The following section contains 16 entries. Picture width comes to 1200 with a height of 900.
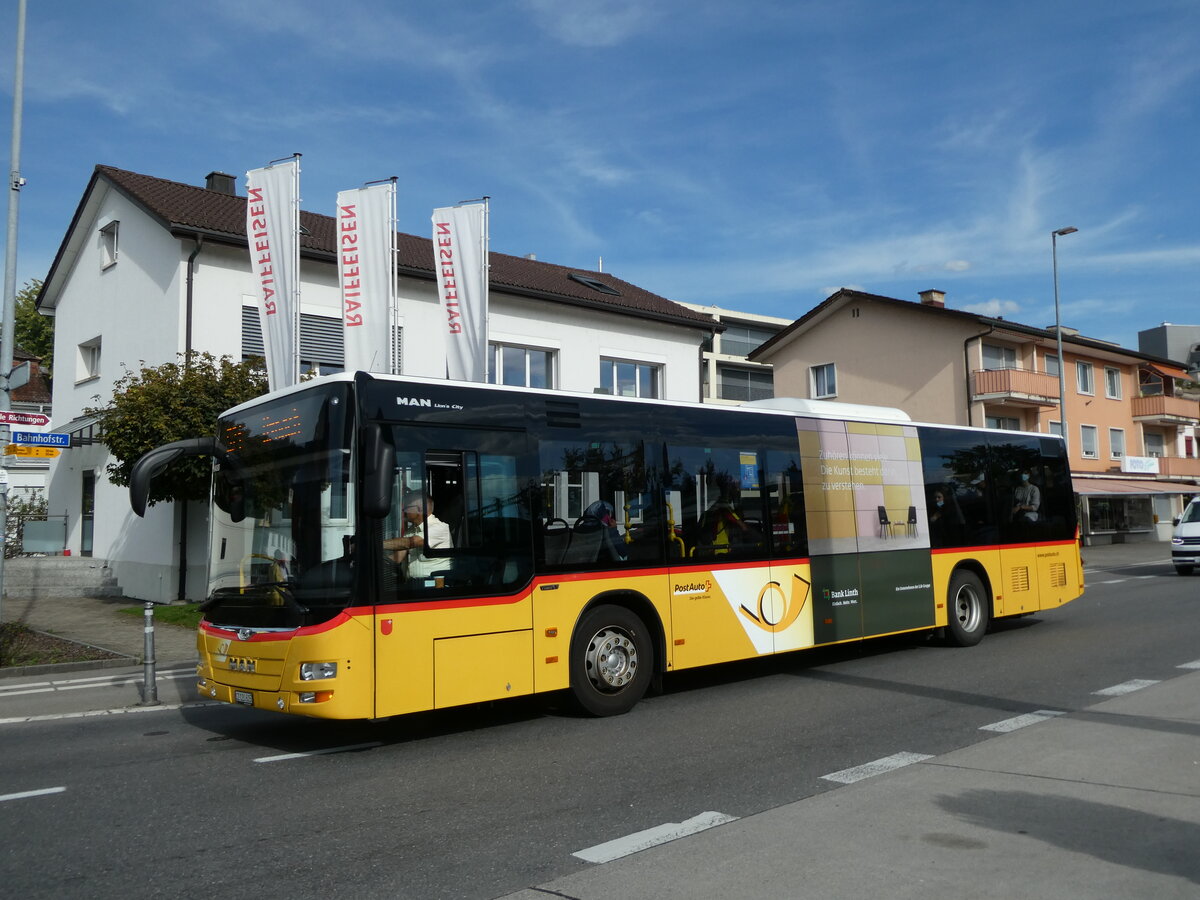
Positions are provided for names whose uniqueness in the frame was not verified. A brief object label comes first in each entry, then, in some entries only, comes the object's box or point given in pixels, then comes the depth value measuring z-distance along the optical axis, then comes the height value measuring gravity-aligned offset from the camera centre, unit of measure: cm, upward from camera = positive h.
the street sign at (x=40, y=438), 1373 +157
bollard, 1045 -128
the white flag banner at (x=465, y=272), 1723 +458
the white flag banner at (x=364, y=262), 1627 +451
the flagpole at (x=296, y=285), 1609 +416
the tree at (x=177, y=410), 1719 +238
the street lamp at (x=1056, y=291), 3541 +862
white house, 2075 +527
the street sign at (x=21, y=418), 1368 +183
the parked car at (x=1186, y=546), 2516 -56
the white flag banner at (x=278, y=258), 1625 +466
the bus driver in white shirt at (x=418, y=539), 764 +3
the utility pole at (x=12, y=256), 1378 +418
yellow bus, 749 -4
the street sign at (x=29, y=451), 1408 +142
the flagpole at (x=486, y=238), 1716 +512
